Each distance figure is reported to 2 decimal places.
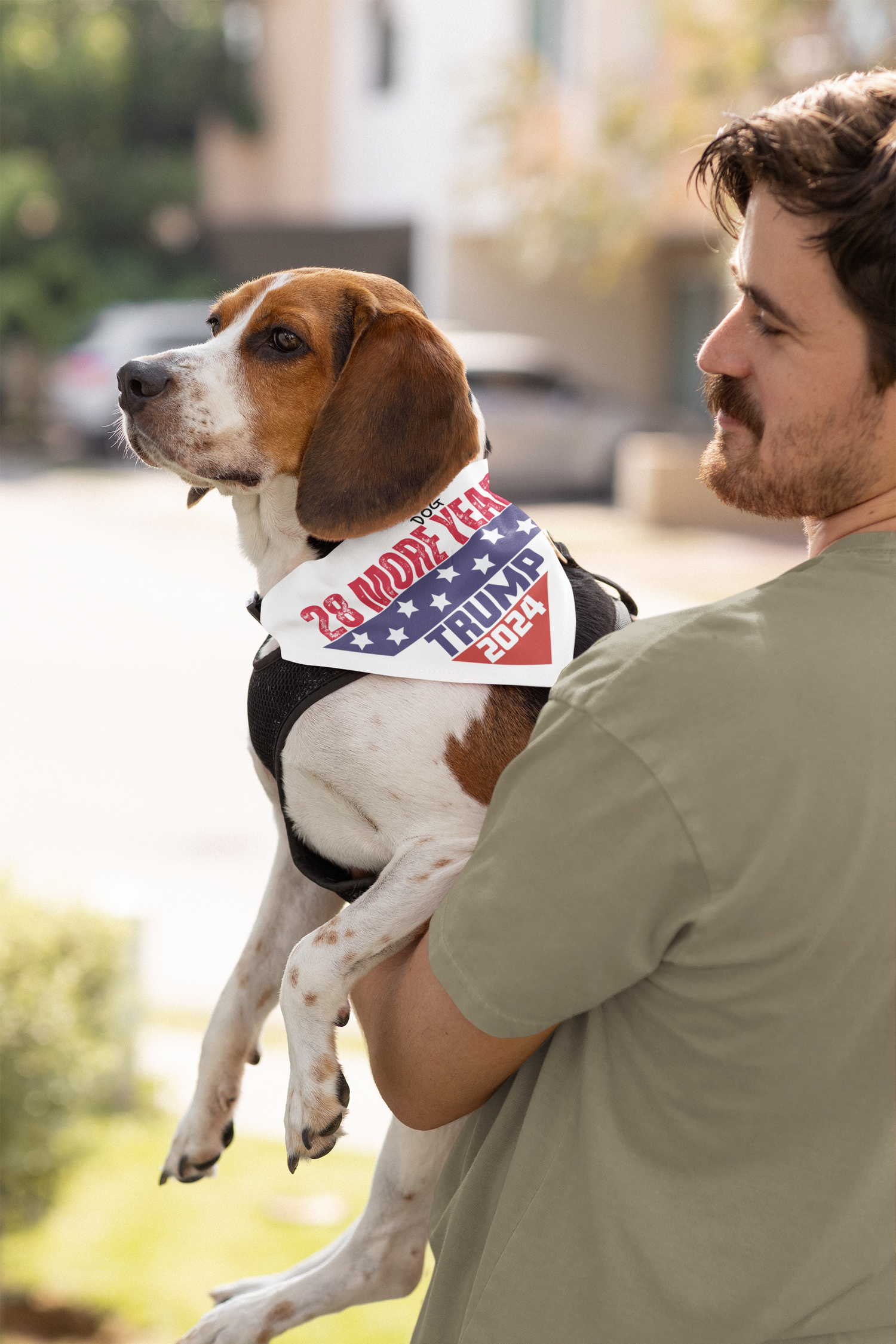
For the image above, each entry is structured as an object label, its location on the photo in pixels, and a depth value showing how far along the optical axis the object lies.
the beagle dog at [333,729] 1.83
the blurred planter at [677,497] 15.29
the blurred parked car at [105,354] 18.56
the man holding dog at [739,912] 1.20
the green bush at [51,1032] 3.81
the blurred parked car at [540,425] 16.92
